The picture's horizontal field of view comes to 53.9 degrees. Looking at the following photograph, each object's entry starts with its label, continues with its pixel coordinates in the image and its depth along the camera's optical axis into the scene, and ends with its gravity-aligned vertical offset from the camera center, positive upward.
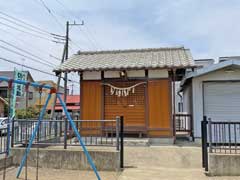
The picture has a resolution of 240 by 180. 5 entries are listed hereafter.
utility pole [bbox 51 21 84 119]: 18.14 +4.33
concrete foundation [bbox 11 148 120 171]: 6.20 -1.50
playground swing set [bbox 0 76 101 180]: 4.92 +0.28
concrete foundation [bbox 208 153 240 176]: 5.72 -1.49
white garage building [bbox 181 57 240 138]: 9.09 +0.43
